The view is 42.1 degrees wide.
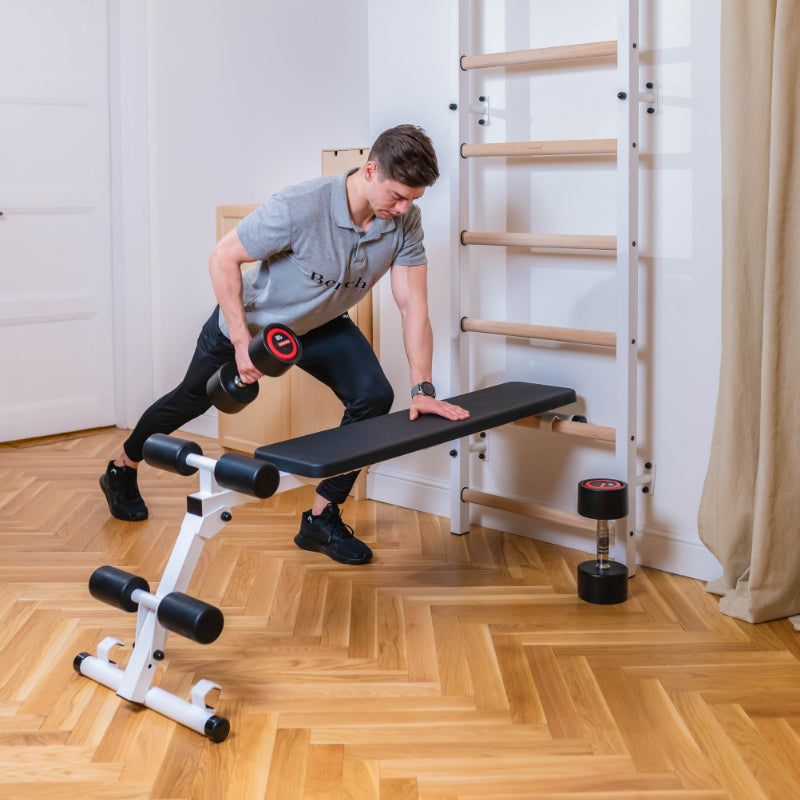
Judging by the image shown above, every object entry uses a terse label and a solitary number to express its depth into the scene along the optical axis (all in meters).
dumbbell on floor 2.58
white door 4.05
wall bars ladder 2.56
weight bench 1.96
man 2.47
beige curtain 2.32
